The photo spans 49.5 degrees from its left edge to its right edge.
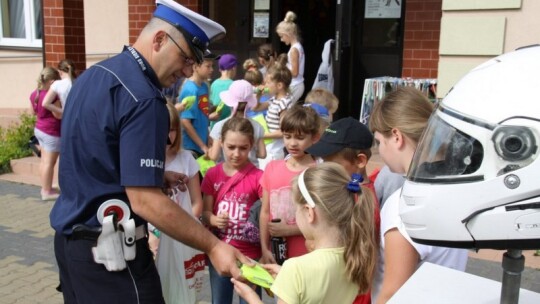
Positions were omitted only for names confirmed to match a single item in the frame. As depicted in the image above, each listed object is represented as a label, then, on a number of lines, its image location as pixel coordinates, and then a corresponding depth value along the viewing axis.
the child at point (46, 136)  7.26
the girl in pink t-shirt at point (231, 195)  3.66
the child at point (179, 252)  3.27
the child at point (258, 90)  6.48
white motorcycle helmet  1.26
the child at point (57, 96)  7.18
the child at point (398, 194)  2.04
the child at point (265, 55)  8.65
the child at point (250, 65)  8.02
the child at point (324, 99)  5.21
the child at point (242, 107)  4.94
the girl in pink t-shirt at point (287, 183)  3.42
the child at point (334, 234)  2.22
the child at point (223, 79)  7.15
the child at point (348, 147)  3.03
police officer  2.36
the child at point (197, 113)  5.89
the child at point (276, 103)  5.70
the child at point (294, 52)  8.02
